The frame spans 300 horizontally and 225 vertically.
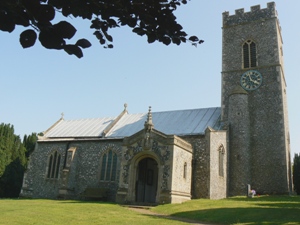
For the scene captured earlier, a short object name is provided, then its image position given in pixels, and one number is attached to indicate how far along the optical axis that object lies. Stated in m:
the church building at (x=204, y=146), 21.12
